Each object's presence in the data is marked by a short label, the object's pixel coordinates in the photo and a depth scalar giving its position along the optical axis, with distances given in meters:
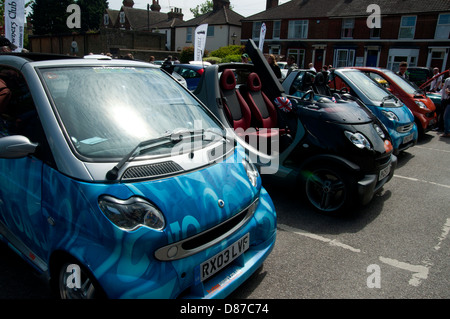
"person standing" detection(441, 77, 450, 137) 9.32
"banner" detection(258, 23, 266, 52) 15.97
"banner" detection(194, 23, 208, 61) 12.90
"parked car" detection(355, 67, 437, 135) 8.12
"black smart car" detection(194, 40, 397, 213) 4.00
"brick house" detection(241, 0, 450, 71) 29.41
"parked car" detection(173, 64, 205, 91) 10.70
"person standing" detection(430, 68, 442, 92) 12.05
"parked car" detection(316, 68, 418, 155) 6.30
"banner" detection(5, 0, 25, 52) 9.36
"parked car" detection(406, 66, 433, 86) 15.12
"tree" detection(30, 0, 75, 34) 54.00
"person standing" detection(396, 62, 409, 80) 10.06
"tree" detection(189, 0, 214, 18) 84.75
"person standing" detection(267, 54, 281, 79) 8.14
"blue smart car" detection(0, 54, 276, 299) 1.91
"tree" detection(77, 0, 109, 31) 59.28
